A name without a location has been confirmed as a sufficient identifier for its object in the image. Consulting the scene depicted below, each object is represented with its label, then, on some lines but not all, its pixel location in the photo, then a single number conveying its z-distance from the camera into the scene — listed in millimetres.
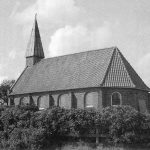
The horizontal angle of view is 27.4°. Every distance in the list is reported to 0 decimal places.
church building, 38969
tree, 73062
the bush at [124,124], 24553
